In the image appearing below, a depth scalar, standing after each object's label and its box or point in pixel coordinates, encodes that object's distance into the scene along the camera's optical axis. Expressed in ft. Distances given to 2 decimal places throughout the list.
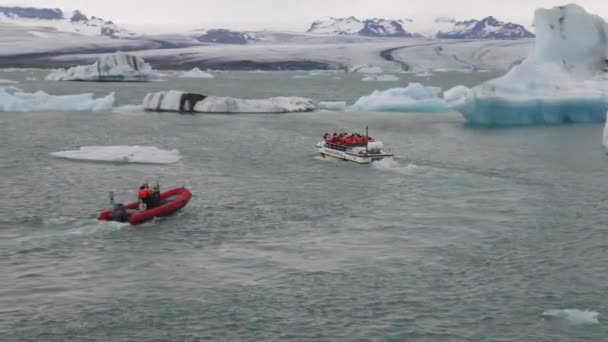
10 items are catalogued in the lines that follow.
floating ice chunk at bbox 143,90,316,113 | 240.55
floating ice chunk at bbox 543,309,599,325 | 64.09
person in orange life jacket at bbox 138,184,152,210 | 99.30
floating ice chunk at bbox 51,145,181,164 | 140.46
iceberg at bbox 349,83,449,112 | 253.03
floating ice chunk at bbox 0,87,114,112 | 233.47
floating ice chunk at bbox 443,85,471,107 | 248.52
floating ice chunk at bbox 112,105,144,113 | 245.20
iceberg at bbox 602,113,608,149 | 154.30
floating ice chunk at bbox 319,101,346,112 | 262.06
